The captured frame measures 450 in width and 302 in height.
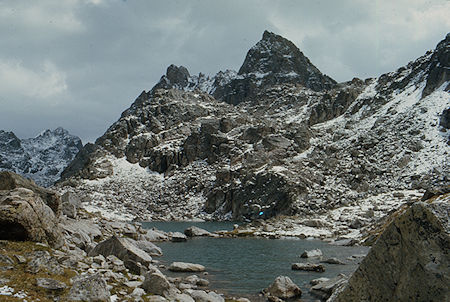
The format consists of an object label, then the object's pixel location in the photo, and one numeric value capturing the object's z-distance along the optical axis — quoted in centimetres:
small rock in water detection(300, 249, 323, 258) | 3827
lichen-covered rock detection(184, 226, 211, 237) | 6550
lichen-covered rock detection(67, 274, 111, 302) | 1088
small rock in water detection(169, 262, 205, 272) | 2925
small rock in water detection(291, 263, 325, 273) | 3008
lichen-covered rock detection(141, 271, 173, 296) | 1538
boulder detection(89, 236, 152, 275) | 2006
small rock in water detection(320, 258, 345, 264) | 3388
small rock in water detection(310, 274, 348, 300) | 2069
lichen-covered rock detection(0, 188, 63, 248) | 1435
